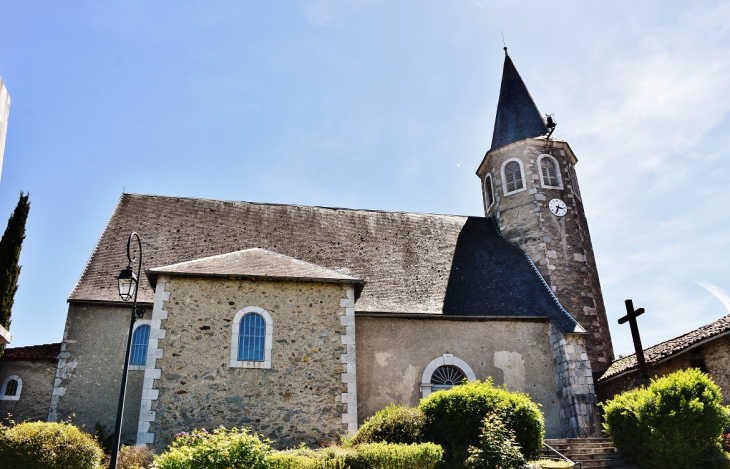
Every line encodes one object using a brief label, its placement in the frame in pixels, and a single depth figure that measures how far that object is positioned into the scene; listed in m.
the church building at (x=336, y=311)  11.05
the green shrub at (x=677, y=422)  9.36
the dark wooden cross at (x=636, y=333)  12.55
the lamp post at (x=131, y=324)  7.49
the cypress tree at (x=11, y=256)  12.76
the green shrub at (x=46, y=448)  7.93
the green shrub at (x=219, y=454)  7.12
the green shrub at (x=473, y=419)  9.46
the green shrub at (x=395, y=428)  9.62
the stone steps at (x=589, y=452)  10.38
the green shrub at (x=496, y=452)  8.56
